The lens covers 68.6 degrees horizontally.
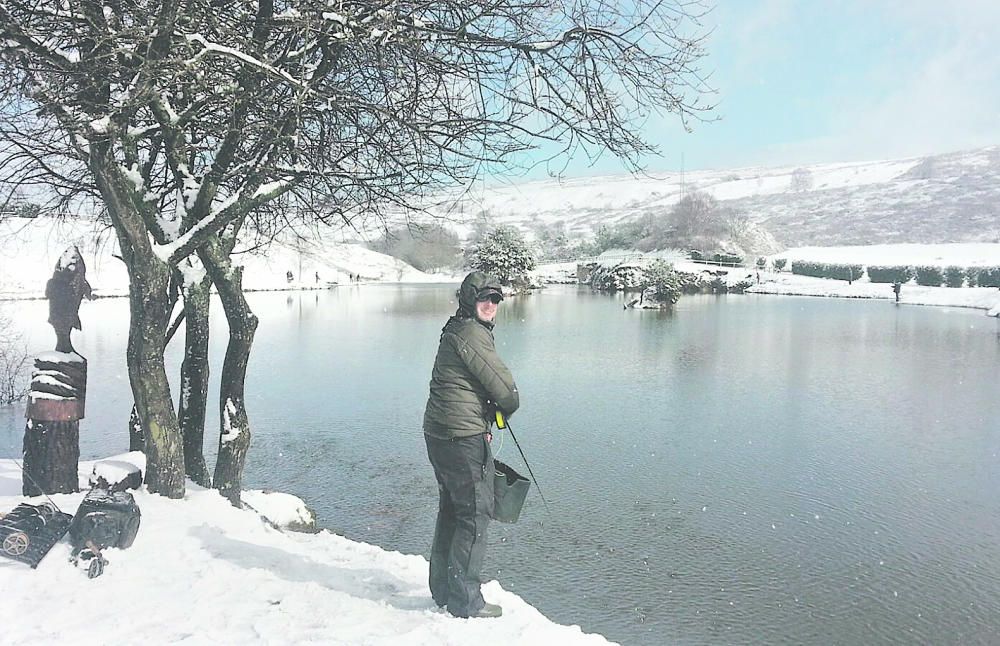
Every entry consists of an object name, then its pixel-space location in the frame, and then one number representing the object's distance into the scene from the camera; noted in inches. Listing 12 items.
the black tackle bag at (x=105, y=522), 156.8
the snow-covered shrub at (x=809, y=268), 2140.9
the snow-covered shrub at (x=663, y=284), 1422.2
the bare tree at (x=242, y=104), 165.8
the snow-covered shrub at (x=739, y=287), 1961.2
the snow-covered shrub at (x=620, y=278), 1891.1
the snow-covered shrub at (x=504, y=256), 1872.5
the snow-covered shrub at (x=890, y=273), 1883.2
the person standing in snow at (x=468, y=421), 145.2
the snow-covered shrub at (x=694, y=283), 1958.7
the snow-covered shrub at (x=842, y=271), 2036.2
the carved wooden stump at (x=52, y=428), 196.9
